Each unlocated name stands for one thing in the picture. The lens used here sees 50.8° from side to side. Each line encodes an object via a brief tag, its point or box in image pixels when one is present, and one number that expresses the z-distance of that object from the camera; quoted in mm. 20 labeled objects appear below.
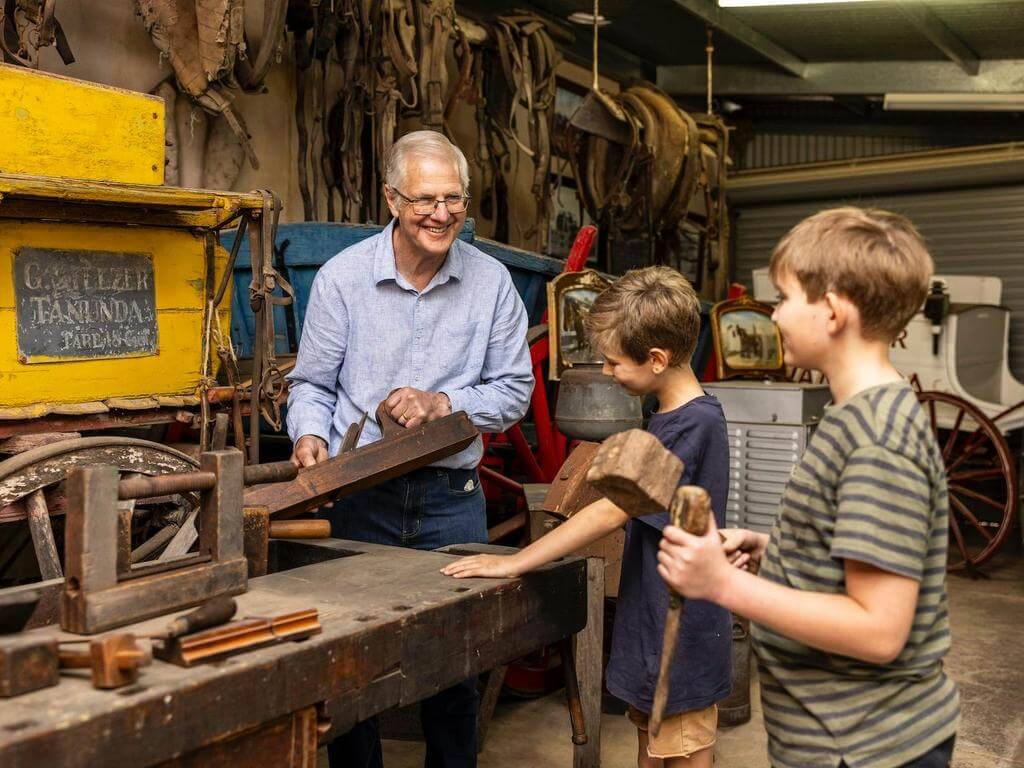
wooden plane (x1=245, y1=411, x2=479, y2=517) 2252
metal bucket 4316
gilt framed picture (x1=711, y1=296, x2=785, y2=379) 6453
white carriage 6828
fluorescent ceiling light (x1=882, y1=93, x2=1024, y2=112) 8406
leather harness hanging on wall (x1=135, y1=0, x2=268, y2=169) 4301
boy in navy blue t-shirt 2182
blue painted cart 4363
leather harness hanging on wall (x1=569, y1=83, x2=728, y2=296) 6965
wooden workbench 1317
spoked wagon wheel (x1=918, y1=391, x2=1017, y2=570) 6637
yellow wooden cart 2783
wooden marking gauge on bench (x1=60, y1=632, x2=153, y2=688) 1370
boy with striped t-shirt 1367
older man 2611
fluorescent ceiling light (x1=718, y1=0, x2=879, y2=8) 6598
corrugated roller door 9117
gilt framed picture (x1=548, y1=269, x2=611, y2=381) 5016
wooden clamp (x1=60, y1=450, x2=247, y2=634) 1564
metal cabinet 5270
